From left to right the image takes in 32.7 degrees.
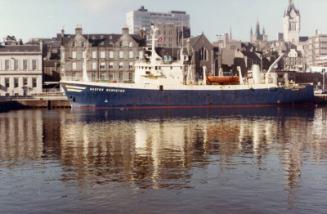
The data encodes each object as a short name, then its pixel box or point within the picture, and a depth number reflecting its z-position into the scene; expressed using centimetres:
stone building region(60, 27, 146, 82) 11950
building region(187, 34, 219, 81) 13675
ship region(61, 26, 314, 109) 9238
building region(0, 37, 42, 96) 11462
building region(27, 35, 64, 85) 12693
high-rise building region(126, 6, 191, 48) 18069
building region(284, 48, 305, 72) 19390
